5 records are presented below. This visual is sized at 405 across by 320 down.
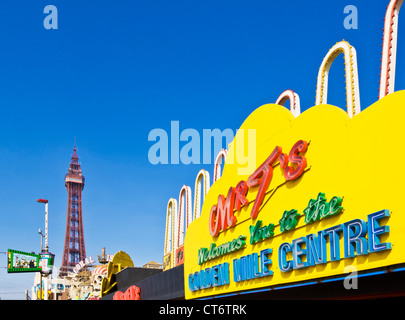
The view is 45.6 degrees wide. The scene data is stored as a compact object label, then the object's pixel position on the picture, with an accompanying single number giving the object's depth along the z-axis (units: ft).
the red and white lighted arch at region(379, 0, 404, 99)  34.17
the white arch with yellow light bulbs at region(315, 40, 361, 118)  37.22
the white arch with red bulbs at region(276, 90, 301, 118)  45.29
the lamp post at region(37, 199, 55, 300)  149.59
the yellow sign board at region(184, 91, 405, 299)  27.96
